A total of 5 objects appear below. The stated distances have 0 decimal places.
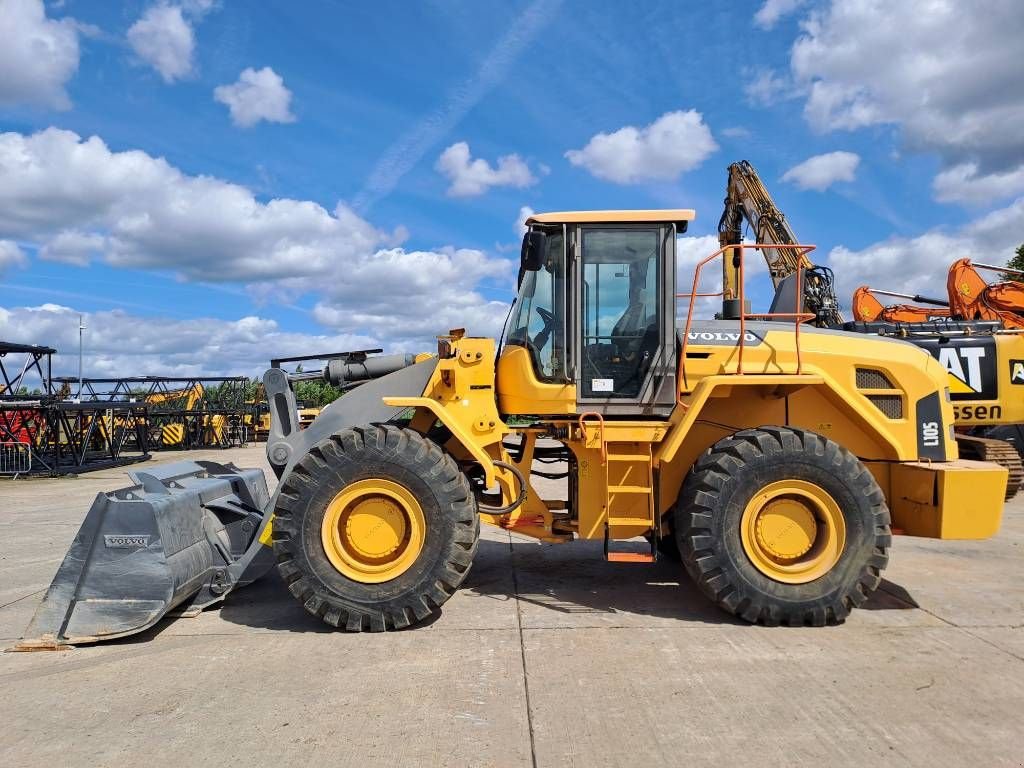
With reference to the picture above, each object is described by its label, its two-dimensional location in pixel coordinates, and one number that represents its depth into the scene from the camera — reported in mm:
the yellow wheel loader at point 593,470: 4621
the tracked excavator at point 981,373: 10117
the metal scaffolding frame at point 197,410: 25547
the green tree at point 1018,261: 31950
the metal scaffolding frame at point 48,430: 16547
